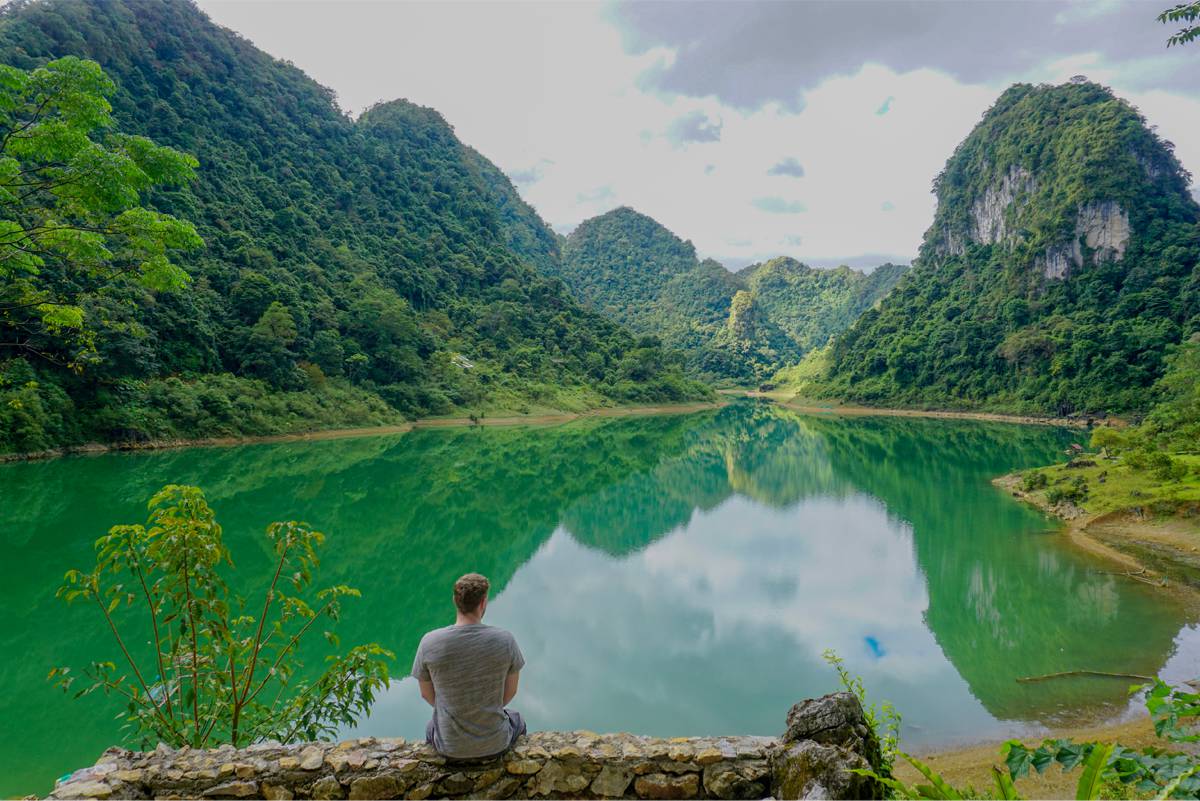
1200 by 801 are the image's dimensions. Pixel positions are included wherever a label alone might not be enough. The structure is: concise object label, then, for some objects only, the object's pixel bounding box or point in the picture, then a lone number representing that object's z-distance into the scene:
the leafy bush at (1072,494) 18.08
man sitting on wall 2.97
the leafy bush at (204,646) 3.67
